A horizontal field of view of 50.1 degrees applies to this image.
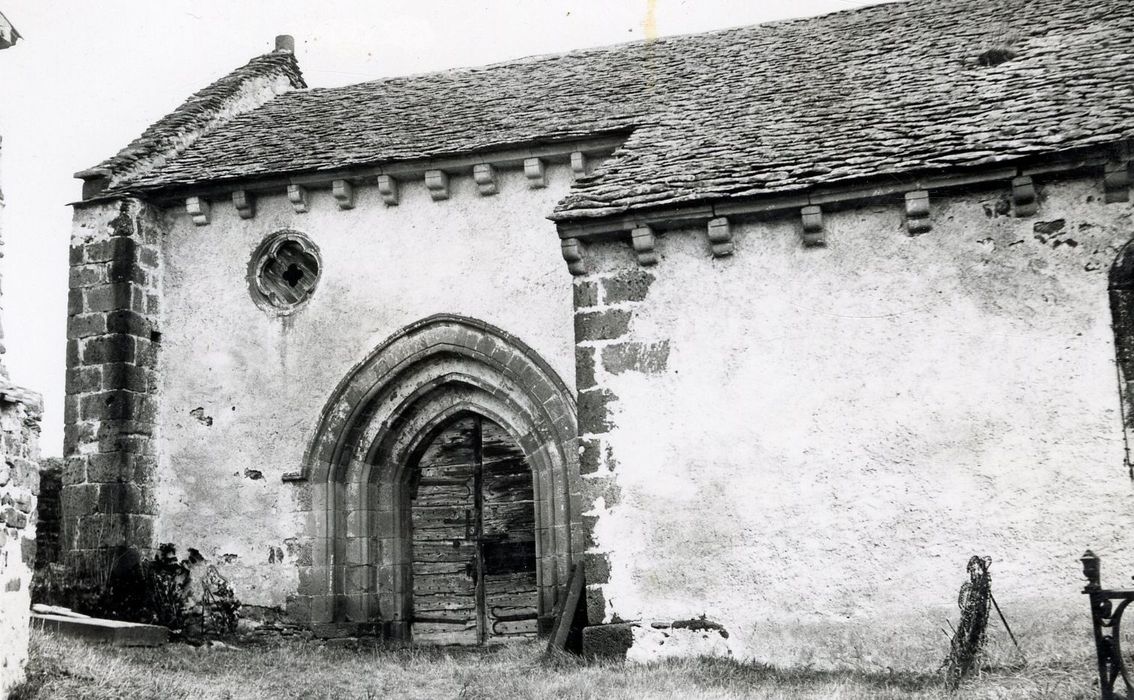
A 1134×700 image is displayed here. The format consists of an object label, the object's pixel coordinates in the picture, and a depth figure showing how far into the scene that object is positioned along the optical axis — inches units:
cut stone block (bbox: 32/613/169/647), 394.3
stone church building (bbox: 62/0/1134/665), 339.0
